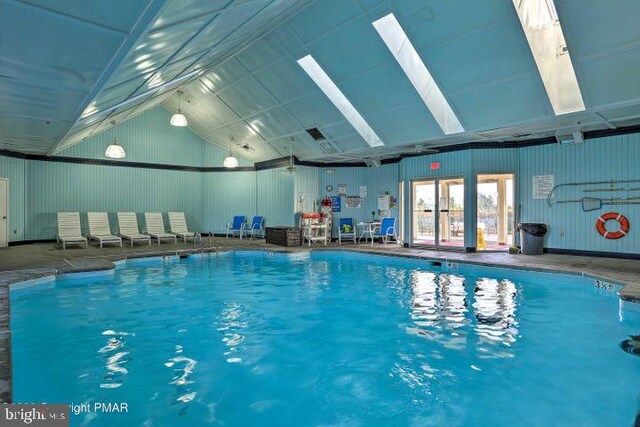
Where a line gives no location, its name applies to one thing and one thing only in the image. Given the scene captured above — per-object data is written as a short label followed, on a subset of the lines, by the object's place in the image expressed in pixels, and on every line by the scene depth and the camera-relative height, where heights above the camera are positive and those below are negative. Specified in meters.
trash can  7.93 -0.52
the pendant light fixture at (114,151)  8.09 +1.43
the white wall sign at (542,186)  8.13 +0.60
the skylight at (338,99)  7.43 +2.50
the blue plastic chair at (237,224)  12.31 -0.29
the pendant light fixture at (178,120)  7.95 +2.06
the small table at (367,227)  10.48 -0.37
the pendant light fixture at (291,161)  10.12 +1.56
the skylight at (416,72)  6.21 +2.60
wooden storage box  10.17 -0.59
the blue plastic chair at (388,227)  10.06 -0.35
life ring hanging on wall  7.19 -0.25
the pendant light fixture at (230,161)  10.20 +1.49
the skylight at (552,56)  5.40 +2.47
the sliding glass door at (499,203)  10.64 +0.30
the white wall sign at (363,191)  11.47 +0.71
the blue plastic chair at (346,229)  11.36 -0.45
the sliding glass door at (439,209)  9.26 +0.13
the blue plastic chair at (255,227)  12.03 -0.40
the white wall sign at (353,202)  11.54 +0.39
